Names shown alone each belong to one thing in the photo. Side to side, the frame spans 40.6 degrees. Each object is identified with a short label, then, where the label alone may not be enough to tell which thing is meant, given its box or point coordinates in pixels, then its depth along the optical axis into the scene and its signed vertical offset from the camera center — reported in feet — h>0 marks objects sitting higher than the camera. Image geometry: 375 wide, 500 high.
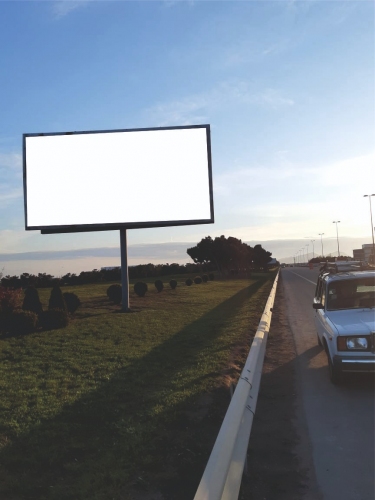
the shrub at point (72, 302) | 58.35 -2.47
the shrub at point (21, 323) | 44.86 -3.53
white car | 22.62 -2.40
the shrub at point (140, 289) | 84.34 -1.77
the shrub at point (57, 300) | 54.19 -1.97
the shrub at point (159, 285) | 94.79 -1.45
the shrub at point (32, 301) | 52.90 -1.92
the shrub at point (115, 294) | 72.70 -2.09
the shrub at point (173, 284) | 104.66 -1.42
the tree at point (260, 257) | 343.65 +11.66
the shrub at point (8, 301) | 52.53 -1.87
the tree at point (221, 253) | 184.85 +8.56
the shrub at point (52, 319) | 48.37 -3.58
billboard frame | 64.34 +7.22
